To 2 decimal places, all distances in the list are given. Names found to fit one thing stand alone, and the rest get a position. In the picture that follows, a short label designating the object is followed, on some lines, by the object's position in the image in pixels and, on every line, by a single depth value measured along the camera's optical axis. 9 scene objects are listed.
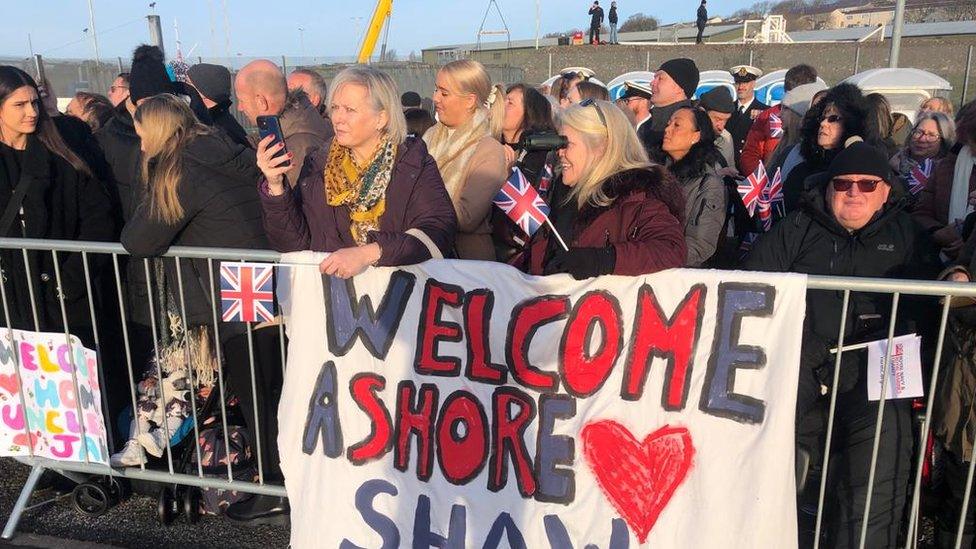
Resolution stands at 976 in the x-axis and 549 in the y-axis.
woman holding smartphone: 3.26
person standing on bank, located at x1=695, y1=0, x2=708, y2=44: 36.41
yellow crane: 39.75
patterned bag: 3.94
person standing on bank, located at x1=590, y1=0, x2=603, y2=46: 37.16
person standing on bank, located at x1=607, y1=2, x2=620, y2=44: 37.34
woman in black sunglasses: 4.78
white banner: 2.81
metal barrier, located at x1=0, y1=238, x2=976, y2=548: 2.79
